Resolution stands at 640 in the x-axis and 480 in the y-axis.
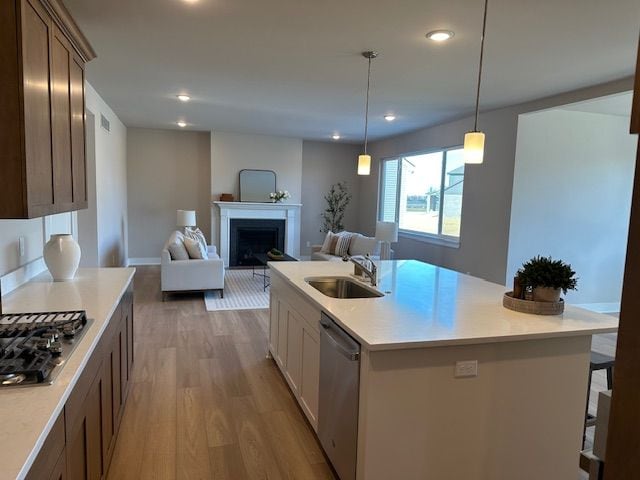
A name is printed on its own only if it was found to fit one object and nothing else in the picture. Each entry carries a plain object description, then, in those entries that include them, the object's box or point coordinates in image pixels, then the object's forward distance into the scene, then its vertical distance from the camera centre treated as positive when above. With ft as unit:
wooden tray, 7.29 -1.69
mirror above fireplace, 27.43 +0.80
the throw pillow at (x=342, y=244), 23.18 -2.40
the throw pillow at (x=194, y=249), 18.99 -2.40
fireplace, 27.27 -2.66
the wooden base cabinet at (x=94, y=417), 4.10 -2.87
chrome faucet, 9.52 -1.53
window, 21.58 +0.59
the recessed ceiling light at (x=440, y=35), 9.87 +3.94
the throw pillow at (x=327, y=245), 24.30 -2.56
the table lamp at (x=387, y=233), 22.94 -1.69
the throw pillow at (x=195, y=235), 21.59 -2.08
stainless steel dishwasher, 6.20 -3.09
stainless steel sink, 10.02 -2.03
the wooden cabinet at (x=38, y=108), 5.49 +1.18
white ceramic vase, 9.01 -1.41
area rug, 18.07 -4.57
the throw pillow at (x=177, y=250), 18.43 -2.41
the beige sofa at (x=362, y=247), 22.76 -2.43
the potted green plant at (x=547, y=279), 7.16 -1.18
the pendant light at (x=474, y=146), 8.58 +1.19
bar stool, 7.73 -2.77
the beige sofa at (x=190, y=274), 18.13 -3.40
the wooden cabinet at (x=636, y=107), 2.21 +0.54
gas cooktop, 4.37 -1.86
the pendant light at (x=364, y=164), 13.79 +1.20
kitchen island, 5.93 -2.67
